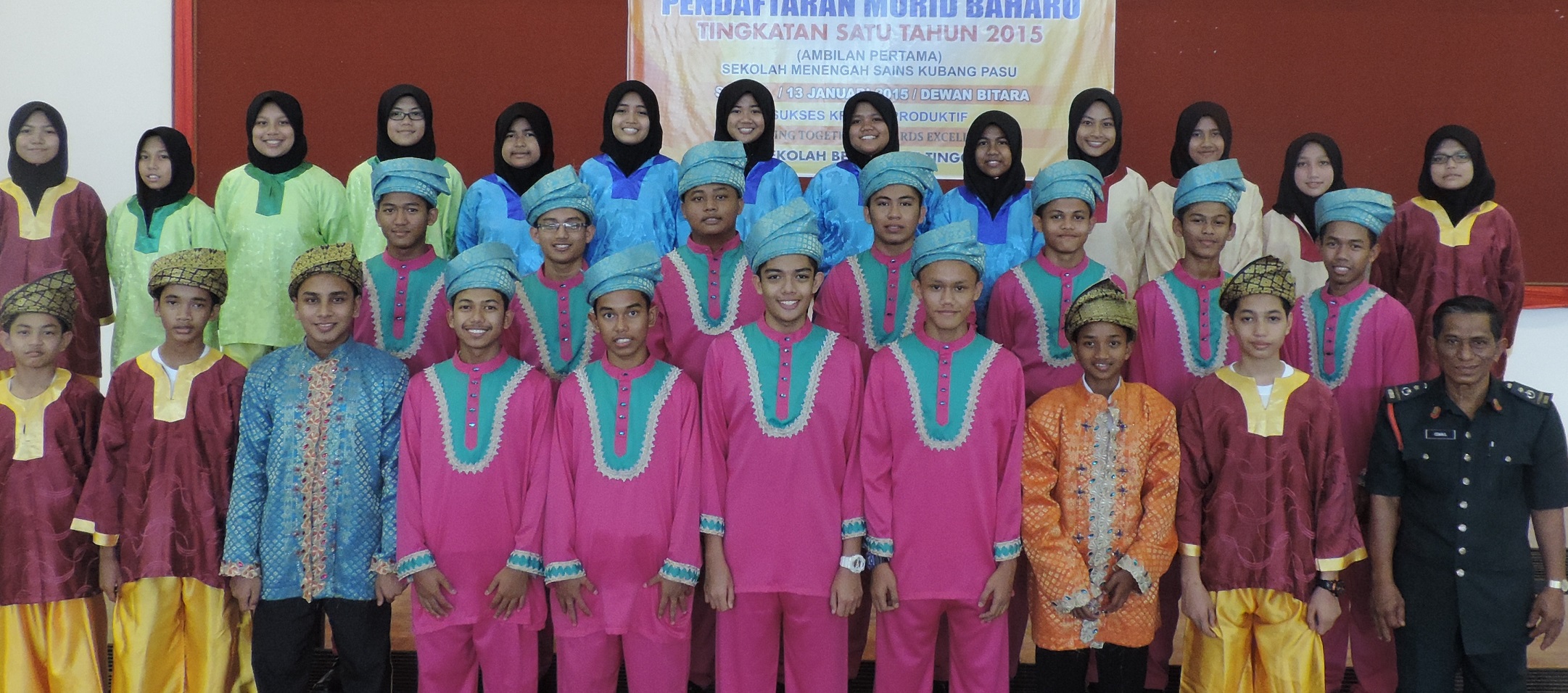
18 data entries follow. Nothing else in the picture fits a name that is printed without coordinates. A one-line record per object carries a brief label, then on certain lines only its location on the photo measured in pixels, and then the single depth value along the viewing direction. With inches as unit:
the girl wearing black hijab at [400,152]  148.1
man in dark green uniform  105.4
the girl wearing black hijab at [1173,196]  145.9
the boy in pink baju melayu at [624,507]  103.9
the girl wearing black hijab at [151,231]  140.7
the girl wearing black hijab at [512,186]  142.1
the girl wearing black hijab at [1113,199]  146.7
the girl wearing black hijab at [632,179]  141.3
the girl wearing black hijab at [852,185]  145.5
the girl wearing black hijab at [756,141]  144.7
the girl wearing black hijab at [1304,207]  149.8
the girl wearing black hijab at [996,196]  137.8
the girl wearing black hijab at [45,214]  147.4
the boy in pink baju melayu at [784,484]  104.1
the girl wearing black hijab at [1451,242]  143.2
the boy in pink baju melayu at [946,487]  104.0
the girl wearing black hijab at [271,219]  136.7
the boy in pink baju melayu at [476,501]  105.0
